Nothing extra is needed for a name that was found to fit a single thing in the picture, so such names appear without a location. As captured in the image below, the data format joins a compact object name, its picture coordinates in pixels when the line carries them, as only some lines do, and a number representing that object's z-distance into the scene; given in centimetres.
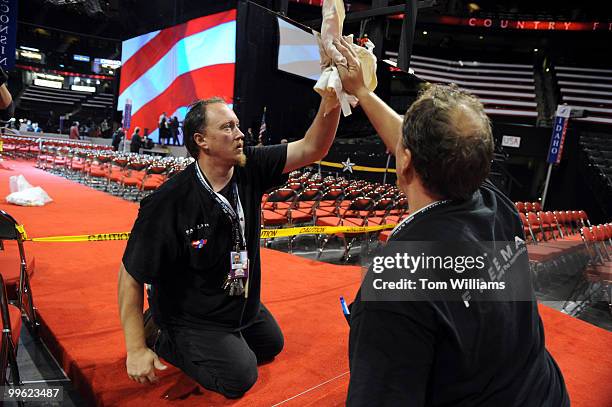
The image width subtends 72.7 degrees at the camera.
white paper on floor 640
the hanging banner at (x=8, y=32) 654
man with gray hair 79
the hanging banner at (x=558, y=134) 1336
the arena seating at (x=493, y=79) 2031
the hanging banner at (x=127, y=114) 2002
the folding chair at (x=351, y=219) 588
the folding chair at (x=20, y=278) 239
